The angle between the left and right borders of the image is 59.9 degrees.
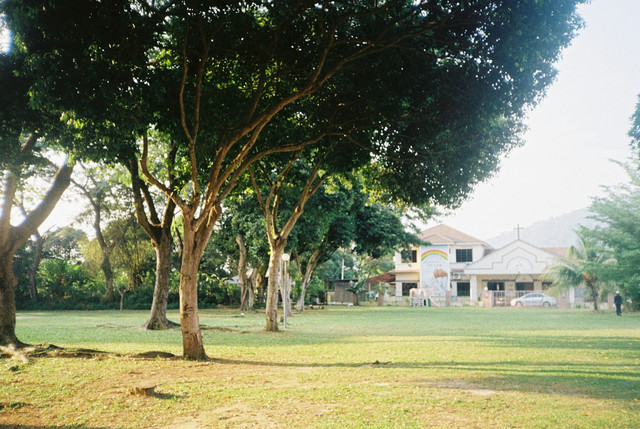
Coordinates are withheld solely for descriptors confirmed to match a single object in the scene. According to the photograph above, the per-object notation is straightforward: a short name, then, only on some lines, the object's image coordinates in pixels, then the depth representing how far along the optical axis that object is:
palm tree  39.50
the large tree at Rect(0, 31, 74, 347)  11.43
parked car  48.66
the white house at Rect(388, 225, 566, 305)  54.41
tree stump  7.38
